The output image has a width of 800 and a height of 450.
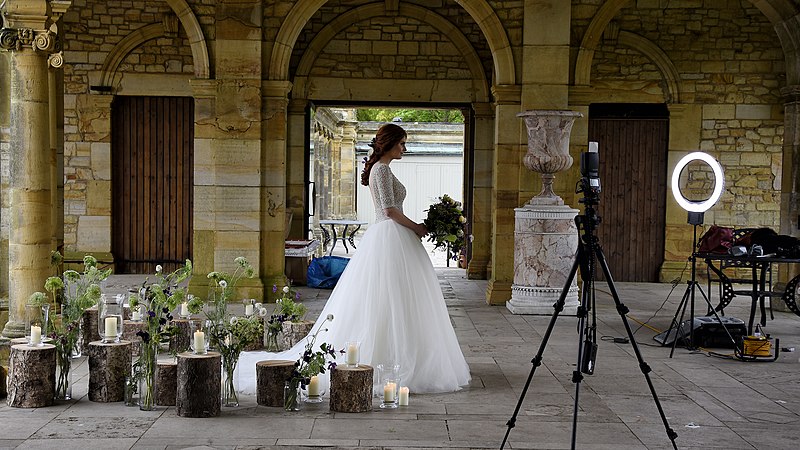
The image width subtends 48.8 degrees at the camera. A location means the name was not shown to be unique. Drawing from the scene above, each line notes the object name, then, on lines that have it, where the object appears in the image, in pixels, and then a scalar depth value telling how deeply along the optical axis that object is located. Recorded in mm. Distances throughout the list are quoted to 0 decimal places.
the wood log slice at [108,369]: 4938
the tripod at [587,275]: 3928
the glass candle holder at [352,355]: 4820
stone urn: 8812
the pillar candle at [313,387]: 4965
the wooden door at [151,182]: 12312
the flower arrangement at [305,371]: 4785
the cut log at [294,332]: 6164
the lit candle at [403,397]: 4926
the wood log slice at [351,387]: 4766
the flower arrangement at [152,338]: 4832
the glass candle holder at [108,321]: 5035
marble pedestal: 8703
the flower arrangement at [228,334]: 4957
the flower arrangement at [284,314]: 6090
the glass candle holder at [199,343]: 4734
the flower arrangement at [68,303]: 5008
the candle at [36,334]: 4859
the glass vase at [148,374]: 4812
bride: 5316
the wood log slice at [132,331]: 6109
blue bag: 11195
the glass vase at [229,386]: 4941
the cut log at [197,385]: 4641
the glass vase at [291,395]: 4809
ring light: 6727
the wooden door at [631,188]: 12336
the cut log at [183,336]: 6092
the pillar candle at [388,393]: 4871
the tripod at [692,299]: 6621
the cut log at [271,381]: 4902
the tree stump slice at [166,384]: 4914
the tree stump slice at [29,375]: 4809
